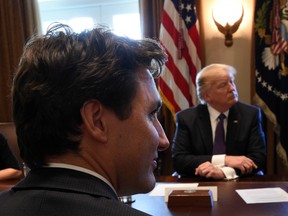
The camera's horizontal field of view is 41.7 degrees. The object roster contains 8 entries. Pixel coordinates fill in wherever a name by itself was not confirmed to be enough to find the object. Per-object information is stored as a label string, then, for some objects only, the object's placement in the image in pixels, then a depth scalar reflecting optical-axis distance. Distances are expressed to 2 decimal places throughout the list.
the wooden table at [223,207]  1.43
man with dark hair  0.68
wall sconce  3.54
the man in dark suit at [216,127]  2.53
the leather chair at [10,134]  3.12
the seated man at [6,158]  2.57
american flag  3.56
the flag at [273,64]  3.35
